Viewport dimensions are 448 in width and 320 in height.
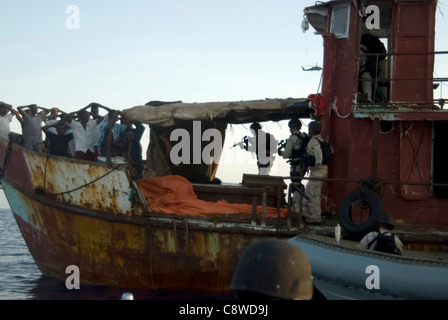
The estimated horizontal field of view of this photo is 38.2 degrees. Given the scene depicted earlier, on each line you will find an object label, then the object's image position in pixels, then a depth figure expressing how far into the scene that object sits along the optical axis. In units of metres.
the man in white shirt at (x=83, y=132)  13.58
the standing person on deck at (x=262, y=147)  14.14
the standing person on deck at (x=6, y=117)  13.77
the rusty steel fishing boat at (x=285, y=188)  11.04
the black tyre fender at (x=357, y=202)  10.21
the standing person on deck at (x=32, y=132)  13.77
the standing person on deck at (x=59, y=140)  13.94
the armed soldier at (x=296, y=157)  11.71
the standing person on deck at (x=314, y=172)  11.27
